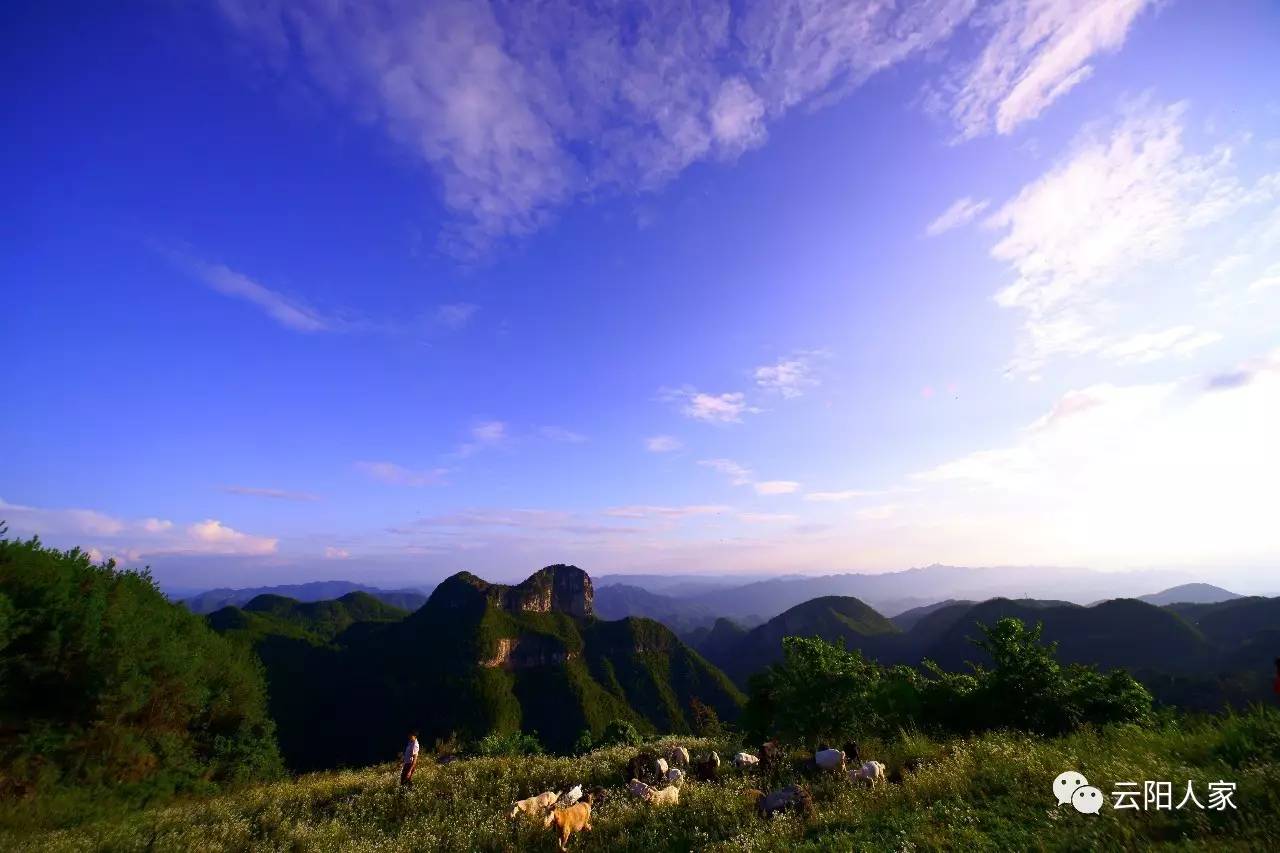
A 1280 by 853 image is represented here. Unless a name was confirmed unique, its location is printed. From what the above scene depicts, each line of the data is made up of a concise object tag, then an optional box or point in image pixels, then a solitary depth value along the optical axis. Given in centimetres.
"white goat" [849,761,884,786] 1105
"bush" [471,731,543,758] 2462
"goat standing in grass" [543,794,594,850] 1039
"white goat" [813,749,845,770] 1279
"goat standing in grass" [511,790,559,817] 1268
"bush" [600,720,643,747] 3109
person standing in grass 1653
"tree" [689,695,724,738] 2957
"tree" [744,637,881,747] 1772
